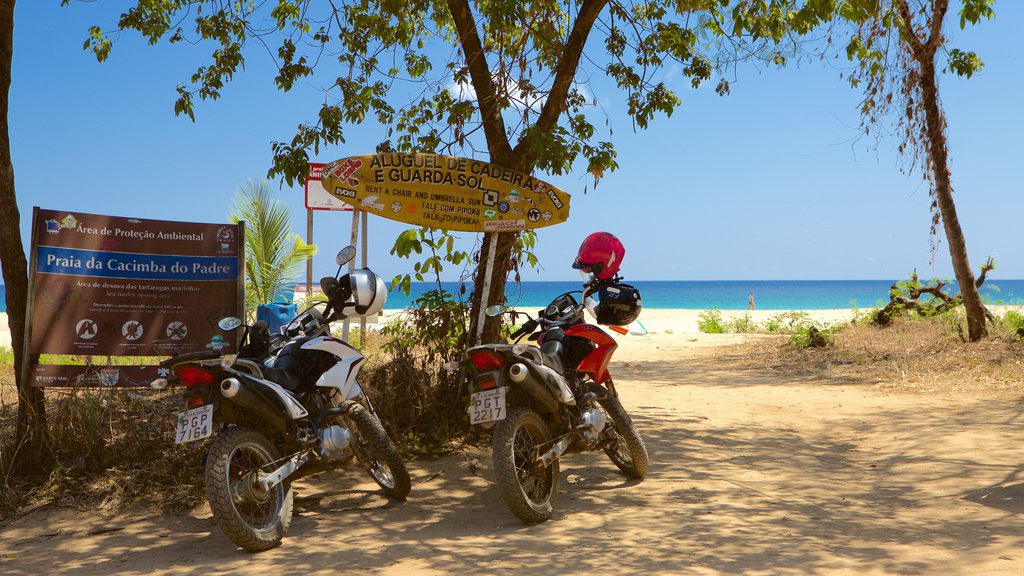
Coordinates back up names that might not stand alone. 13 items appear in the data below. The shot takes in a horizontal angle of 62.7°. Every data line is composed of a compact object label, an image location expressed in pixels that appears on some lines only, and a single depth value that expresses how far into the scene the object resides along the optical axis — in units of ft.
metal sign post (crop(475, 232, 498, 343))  22.48
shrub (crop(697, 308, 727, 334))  65.77
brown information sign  19.21
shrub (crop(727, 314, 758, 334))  64.80
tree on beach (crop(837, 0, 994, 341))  39.68
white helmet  17.84
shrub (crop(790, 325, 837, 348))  45.01
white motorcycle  14.30
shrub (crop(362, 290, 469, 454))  21.75
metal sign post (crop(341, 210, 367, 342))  22.38
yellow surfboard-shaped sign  21.09
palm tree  40.06
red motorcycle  15.78
